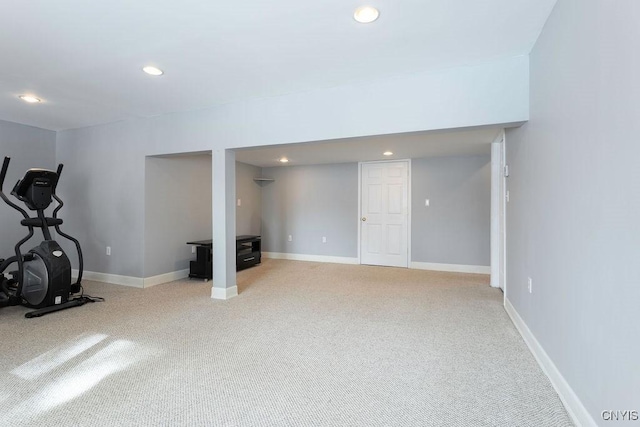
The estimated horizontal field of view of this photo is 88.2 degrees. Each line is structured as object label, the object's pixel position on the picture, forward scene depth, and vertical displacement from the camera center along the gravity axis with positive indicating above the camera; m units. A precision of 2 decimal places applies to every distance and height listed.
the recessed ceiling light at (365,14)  2.03 +1.24
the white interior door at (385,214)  6.18 -0.07
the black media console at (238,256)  4.86 -0.74
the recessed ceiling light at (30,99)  3.52 +1.24
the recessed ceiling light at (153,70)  2.83 +1.23
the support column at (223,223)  3.94 -0.14
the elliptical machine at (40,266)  3.42 -0.56
